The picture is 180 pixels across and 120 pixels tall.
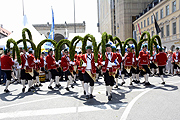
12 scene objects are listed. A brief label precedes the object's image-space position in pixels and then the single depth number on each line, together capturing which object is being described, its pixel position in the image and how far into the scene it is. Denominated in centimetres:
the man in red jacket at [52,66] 873
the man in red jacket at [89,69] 683
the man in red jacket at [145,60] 905
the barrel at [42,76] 1183
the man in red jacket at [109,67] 657
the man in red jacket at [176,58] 1292
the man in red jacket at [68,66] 866
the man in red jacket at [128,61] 929
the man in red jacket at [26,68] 836
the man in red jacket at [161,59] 946
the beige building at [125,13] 4666
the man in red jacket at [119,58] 861
